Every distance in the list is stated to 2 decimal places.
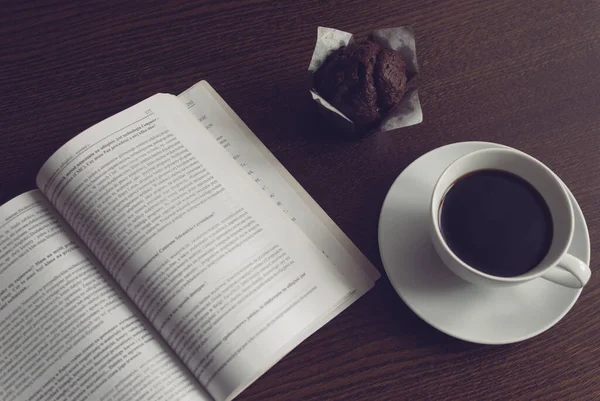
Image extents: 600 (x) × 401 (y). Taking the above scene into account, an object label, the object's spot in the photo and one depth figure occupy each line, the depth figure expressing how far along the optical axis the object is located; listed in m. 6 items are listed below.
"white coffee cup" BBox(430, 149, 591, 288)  0.53
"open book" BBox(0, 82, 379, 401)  0.56
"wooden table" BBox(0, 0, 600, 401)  0.60
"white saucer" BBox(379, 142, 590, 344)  0.58
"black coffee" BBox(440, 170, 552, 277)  0.56
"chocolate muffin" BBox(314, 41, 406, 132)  0.62
